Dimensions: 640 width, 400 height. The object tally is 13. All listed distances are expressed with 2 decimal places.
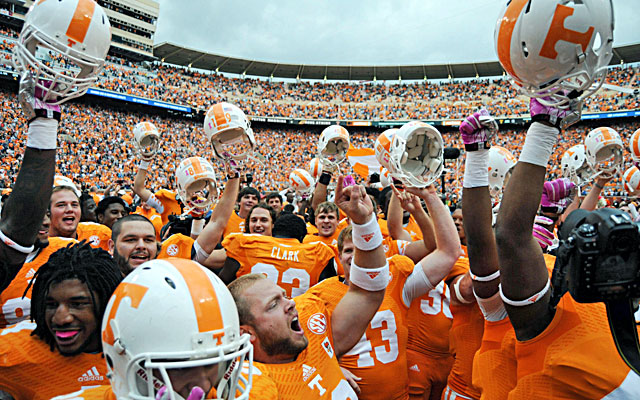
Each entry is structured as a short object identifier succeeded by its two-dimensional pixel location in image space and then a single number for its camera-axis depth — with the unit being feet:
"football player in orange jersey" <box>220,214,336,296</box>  12.35
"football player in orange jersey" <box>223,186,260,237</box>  19.89
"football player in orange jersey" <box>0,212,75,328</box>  8.32
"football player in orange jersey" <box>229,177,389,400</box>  6.91
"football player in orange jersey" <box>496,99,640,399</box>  5.53
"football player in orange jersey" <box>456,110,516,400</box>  6.99
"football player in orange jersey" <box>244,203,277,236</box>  15.51
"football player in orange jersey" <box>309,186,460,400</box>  8.95
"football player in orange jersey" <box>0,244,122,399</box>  6.08
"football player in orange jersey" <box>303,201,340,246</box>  16.08
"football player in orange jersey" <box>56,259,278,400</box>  4.29
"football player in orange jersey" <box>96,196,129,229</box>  17.60
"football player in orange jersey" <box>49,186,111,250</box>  12.16
